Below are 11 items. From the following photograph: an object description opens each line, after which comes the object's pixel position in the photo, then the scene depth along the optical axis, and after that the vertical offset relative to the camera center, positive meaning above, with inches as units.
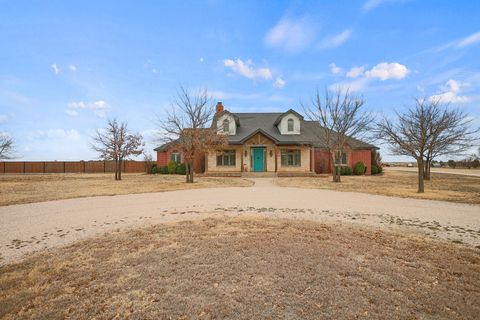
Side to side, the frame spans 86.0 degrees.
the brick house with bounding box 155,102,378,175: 1061.1 +57.9
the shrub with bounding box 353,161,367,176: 1124.5 -16.9
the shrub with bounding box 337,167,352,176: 1119.4 -31.4
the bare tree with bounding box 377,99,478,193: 581.3 +67.8
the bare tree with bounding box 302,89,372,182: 851.4 +128.2
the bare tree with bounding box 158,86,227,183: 761.6 +88.4
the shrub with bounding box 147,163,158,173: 1247.5 -14.2
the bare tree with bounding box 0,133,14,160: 994.1 +76.3
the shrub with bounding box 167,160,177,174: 1172.5 -0.6
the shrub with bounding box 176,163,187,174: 1155.3 -14.3
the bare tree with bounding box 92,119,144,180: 941.2 +78.5
